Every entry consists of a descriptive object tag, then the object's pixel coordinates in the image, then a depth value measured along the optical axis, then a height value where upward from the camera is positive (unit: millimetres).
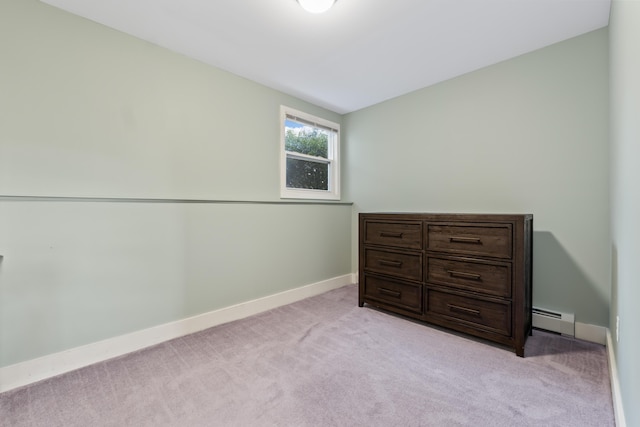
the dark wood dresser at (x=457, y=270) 1875 -462
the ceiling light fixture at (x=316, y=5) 1629 +1248
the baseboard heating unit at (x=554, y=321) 2082 -851
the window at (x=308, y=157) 3010 +657
